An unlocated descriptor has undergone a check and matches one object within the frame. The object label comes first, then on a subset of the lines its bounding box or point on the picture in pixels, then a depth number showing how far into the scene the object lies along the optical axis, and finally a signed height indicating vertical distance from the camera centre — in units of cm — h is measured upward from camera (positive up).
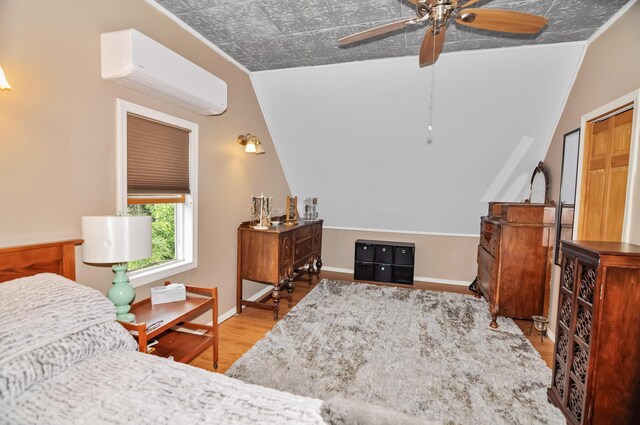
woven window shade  222 +26
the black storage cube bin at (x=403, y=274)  466 -118
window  218 +7
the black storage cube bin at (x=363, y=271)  481 -119
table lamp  168 -28
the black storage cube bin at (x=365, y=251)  480 -87
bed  100 -73
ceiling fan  154 +97
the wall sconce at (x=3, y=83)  136 +46
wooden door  213 +20
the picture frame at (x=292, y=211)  407 -24
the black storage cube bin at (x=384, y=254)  475 -90
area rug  200 -133
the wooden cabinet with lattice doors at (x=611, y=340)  156 -71
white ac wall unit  189 +82
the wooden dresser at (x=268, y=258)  327 -72
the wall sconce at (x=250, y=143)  331 +55
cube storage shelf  467 -100
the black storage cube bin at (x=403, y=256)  464 -89
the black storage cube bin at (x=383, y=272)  474 -118
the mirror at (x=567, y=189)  273 +13
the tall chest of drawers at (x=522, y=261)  301 -60
